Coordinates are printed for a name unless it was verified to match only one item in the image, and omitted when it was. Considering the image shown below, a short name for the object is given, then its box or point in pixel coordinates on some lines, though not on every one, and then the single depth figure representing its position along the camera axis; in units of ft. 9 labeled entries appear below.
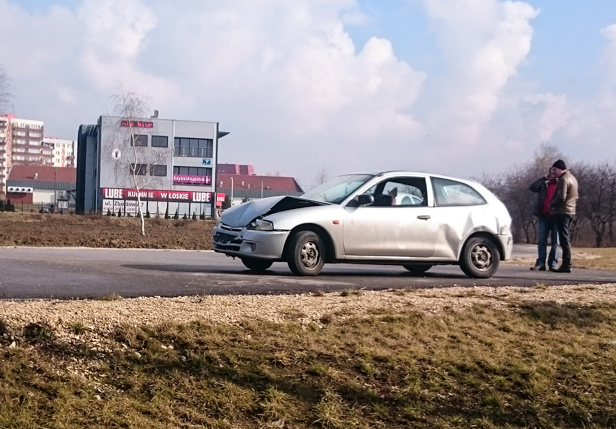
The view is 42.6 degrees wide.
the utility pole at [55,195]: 276.21
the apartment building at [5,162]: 519.11
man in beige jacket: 41.70
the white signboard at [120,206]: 270.26
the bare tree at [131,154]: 155.74
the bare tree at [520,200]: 178.19
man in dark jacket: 43.75
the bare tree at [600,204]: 181.06
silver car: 33.06
